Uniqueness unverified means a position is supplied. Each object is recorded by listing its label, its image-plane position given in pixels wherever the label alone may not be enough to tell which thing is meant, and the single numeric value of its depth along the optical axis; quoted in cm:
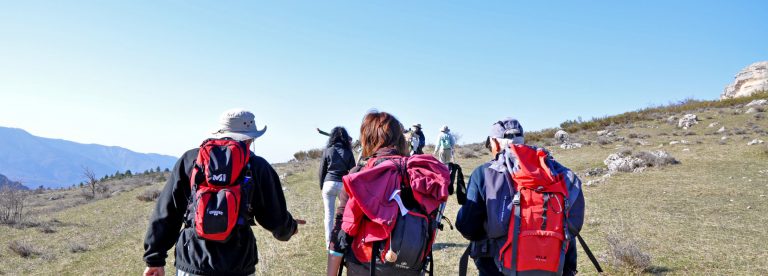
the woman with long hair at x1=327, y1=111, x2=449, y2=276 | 277
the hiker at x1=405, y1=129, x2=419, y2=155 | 1105
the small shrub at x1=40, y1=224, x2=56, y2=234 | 1244
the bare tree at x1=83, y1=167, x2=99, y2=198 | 2140
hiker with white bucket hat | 272
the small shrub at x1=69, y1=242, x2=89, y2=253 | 1000
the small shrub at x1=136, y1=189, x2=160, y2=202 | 1760
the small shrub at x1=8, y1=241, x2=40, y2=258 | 960
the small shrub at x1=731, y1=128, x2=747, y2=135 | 2099
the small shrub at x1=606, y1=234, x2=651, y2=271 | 578
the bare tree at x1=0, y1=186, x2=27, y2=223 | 1392
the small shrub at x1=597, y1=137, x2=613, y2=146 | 2307
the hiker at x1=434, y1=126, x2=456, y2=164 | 1455
